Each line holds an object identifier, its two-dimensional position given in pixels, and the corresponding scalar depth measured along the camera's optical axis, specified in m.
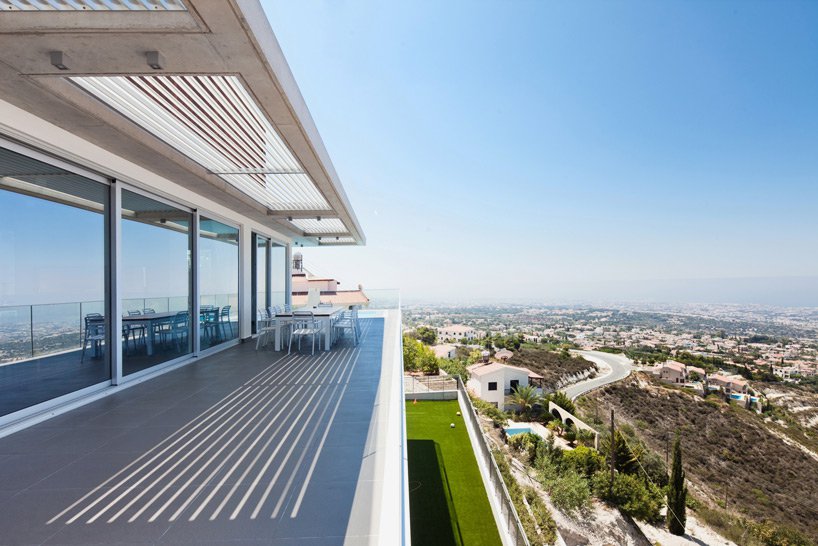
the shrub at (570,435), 27.79
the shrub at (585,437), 27.30
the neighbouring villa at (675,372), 49.84
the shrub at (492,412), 27.13
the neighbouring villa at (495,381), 35.56
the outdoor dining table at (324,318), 7.23
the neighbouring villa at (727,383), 44.59
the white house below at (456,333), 71.62
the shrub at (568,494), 18.02
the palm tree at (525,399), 33.78
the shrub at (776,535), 24.05
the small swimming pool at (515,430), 26.67
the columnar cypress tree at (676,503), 19.78
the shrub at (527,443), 21.89
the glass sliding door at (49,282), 3.47
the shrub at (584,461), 21.92
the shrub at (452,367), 32.28
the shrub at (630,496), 20.22
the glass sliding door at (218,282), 6.74
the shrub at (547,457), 20.60
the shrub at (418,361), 24.09
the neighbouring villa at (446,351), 47.62
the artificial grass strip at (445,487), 8.99
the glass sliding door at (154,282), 4.89
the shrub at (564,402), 33.28
